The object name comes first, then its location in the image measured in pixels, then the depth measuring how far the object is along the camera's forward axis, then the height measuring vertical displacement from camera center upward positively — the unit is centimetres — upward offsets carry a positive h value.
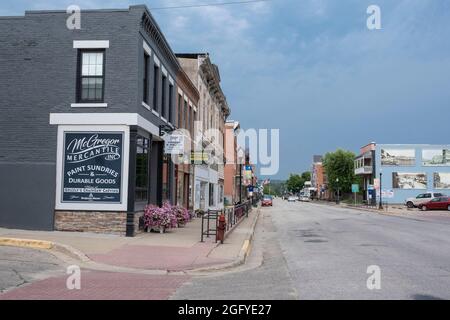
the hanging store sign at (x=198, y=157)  2784 +206
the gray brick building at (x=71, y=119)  1903 +272
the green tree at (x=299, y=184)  19782 +507
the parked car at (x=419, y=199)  6019 -1
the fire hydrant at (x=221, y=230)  1769 -108
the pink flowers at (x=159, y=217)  2038 -79
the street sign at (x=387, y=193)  5797 +60
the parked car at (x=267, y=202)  7525 -62
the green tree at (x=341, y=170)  10469 +549
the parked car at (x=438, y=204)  5566 -51
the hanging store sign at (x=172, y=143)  2286 +226
